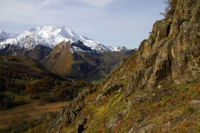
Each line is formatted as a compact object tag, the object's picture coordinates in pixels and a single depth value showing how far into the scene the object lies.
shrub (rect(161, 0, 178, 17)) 39.94
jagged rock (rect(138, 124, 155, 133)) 16.75
